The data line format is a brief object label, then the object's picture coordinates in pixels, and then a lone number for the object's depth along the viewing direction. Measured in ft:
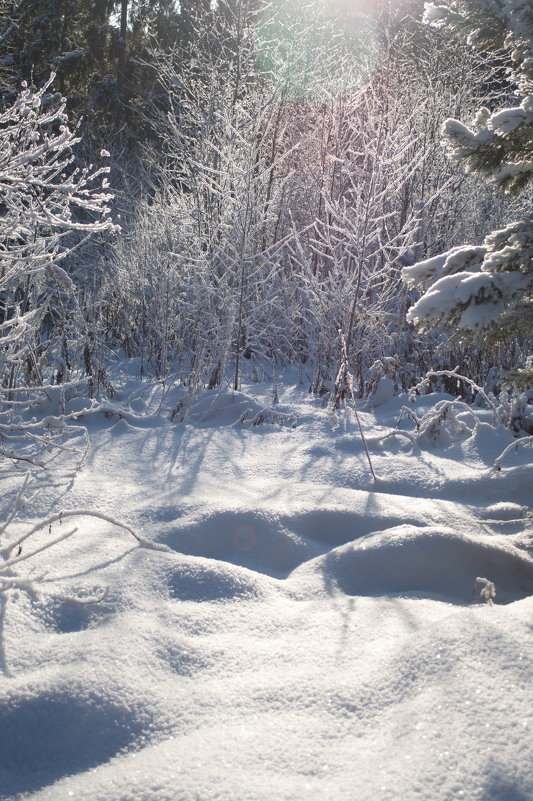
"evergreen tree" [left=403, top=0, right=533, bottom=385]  6.08
